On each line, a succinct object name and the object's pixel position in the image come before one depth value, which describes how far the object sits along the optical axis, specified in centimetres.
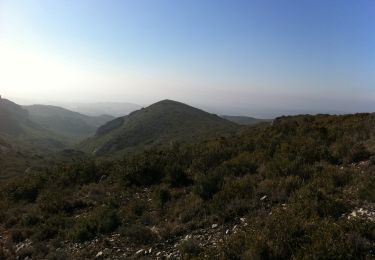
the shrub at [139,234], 862
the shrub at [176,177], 1349
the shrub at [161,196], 1127
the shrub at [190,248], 734
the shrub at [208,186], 1090
